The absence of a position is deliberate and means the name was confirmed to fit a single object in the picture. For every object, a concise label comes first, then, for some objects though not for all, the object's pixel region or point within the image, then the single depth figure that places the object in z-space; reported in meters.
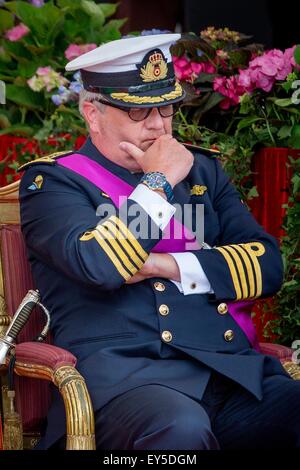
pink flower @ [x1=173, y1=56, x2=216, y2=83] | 9.53
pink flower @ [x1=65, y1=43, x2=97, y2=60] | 10.58
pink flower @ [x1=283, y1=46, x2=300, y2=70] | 8.95
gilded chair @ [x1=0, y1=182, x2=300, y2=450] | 6.70
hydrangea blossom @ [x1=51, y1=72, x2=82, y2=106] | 10.32
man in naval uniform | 6.37
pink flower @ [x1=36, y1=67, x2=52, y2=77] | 10.60
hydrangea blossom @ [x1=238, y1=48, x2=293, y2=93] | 8.98
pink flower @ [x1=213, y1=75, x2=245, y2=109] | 9.24
